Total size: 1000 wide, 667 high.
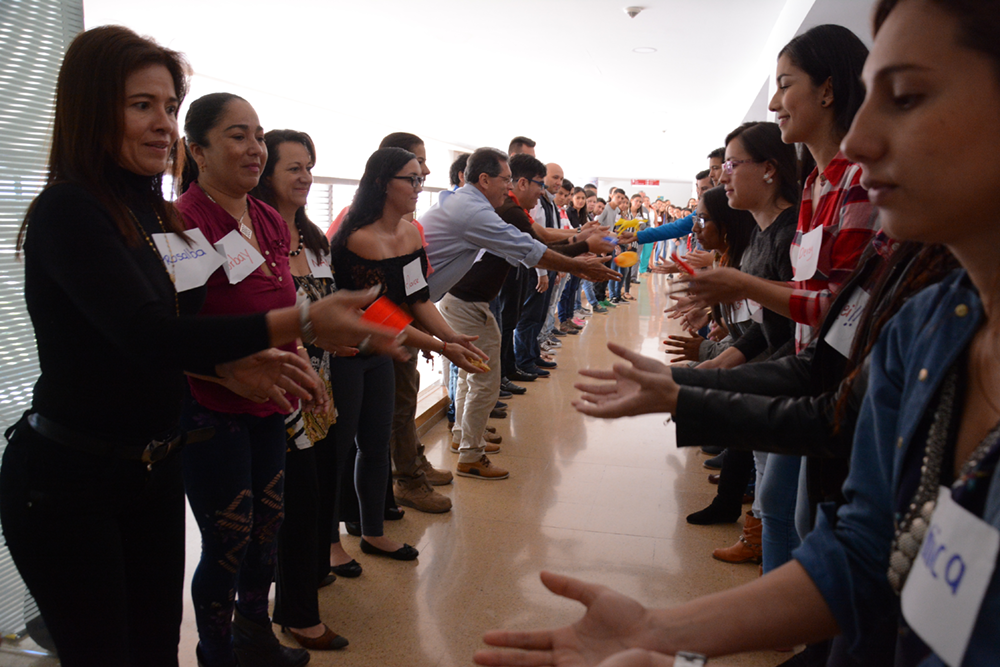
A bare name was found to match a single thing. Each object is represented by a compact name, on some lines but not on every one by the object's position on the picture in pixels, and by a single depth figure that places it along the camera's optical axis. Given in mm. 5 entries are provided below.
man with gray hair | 3420
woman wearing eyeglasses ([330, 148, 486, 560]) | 2578
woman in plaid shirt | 1688
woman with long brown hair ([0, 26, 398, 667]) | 1231
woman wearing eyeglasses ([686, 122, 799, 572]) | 2062
